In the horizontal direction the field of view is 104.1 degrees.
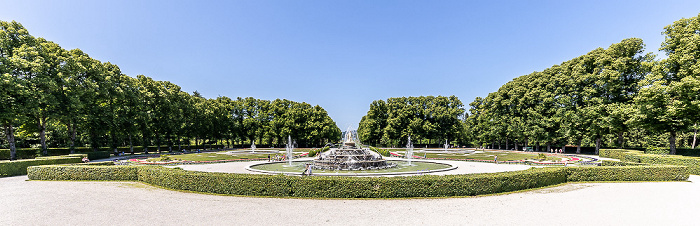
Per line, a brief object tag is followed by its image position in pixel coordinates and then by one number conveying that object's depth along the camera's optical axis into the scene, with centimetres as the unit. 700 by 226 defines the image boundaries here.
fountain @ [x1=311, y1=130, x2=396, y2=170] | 2283
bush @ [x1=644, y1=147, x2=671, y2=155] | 2837
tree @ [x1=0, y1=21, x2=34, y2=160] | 2550
